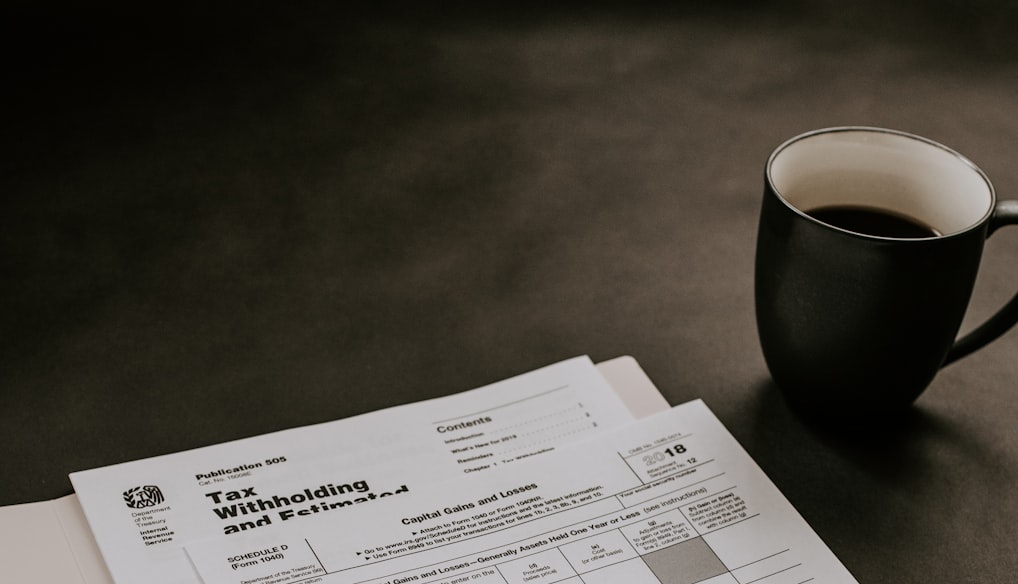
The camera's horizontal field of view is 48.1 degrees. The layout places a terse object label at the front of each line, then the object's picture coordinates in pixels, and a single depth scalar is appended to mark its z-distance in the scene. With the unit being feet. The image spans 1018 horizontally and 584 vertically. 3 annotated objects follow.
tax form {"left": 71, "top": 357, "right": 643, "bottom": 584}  1.78
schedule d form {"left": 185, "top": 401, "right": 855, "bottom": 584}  1.73
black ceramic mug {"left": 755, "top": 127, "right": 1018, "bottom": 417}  1.80
